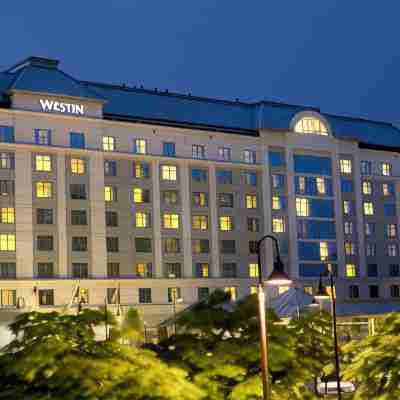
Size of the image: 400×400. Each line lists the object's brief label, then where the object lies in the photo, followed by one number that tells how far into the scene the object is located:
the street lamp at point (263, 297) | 24.56
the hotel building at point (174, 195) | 97.56
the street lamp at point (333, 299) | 34.27
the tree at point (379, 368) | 27.75
